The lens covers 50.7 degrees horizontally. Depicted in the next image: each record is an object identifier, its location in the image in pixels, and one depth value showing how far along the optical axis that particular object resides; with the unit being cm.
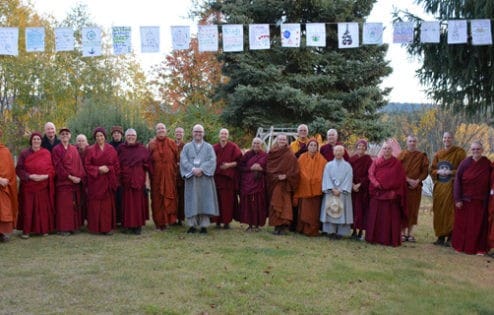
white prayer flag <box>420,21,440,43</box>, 863
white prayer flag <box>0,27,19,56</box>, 963
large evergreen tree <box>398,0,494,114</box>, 860
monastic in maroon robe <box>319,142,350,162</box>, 943
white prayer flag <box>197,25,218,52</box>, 1026
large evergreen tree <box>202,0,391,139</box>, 1697
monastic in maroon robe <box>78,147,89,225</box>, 910
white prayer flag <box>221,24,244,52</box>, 1026
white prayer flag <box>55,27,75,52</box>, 991
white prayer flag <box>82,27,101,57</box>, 995
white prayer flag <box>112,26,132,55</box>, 998
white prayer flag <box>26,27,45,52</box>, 967
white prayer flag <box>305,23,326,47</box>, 1052
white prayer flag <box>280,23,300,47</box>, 1057
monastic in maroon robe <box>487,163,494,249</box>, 788
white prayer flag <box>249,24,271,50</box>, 1051
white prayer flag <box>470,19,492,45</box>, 799
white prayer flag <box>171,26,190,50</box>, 1018
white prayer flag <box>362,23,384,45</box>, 1003
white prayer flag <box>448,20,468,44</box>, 823
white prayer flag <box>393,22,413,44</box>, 897
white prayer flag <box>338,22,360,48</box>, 1043
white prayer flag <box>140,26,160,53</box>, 1013
